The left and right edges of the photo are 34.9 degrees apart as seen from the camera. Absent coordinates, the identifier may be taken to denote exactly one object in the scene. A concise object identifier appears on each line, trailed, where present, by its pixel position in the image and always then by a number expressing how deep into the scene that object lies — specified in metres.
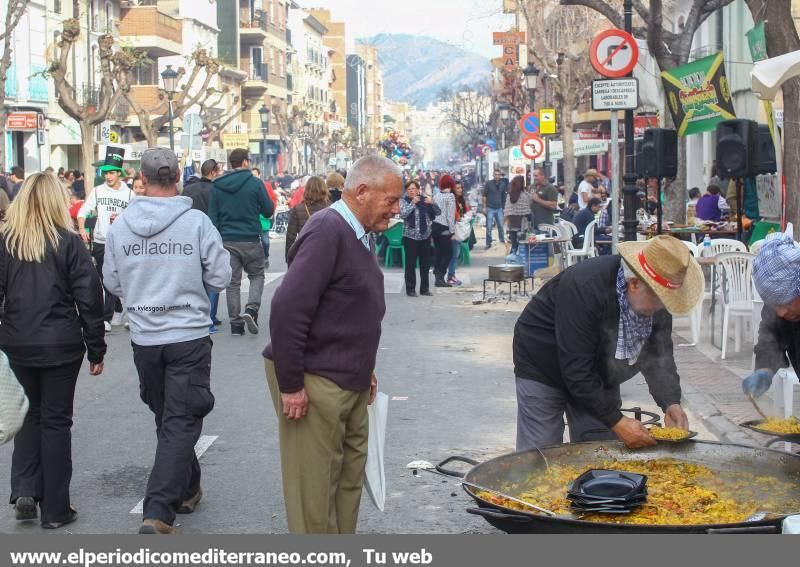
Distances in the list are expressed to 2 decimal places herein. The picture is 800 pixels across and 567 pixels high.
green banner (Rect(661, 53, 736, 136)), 17.69
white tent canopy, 10.66
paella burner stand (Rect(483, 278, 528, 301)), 19.09
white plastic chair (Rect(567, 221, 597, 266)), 19.70
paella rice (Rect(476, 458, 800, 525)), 4.64
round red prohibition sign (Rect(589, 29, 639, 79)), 15.46
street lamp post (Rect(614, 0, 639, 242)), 16.39
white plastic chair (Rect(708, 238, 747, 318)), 14.56
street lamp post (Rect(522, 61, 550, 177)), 37.75
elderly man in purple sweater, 5.02
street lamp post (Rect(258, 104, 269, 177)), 60.32
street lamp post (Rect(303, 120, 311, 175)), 88.99
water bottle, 14.97
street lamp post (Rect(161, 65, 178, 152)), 39.22
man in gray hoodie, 6.38
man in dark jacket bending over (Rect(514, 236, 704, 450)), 5.00
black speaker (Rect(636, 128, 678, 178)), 17.33
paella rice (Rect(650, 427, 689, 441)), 5.34
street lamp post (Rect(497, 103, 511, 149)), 55.52
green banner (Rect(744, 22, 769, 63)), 16.50
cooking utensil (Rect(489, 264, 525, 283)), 18.44
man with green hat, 13.84
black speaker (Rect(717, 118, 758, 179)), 15.67
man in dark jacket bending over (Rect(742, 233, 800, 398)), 5.06
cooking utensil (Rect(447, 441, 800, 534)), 4.67
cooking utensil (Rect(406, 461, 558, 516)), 4.49
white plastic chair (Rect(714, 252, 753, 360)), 12.67
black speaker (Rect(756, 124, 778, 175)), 16.05
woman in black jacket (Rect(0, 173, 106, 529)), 6.61
